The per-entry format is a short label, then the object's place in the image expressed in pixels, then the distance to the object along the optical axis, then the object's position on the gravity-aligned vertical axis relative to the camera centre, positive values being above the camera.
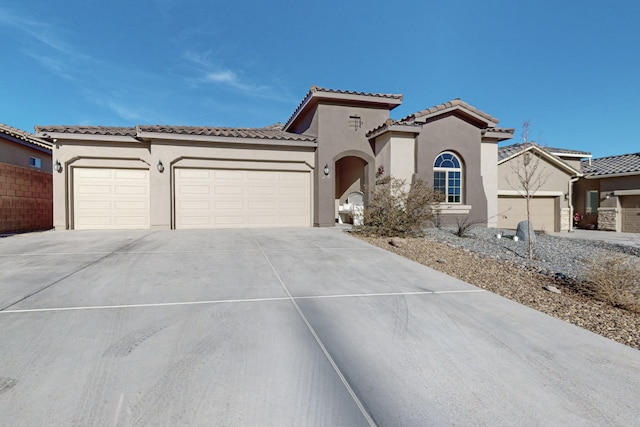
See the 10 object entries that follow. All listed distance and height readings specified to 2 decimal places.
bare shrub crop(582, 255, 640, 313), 4.54 -1.18
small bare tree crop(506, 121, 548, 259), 17.06 +1.88
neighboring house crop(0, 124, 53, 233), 11.79 +0.99
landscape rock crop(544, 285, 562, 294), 5.20 -1.35
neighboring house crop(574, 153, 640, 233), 18.25 +0.70
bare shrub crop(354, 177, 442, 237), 10.19 -0.14
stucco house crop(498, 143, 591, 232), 17.18 +0.79
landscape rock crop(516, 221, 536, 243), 10.42 -0.85
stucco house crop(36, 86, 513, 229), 11.82 +1.72
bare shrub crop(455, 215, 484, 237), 10.68 -0.71
